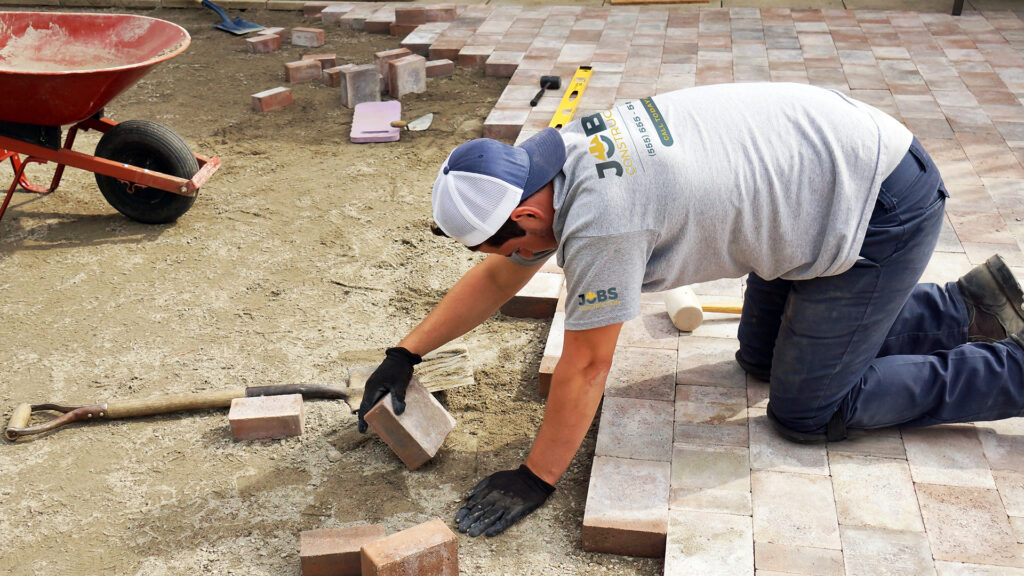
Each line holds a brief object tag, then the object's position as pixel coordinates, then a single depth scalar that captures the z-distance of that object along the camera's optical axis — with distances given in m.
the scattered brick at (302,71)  7.21
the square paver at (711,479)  2.89
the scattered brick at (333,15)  8.72
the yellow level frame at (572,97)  5.87
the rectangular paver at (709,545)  2.66
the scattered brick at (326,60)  7.38
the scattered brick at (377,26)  8.37
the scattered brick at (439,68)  7.27
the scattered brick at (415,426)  3.14
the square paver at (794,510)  2.74
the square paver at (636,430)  3.14
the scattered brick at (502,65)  7.14
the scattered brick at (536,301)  4.15
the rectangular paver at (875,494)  2.79
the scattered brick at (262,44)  7.95
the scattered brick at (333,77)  7.08
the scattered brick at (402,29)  8.23
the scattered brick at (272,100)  6.63
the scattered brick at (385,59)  7.00
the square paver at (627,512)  2.82
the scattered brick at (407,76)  6.83
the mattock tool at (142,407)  3.44
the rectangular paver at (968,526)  2.65
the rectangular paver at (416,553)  2.52
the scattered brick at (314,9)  8.92
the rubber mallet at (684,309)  3.71
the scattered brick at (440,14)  8.33
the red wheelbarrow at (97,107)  4.45
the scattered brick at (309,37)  8.10
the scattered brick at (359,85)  6.56
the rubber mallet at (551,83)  6.49
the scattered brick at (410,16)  8.22
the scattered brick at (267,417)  3.37
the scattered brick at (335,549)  2.72
